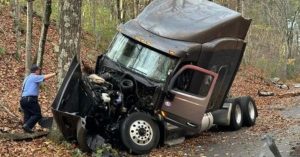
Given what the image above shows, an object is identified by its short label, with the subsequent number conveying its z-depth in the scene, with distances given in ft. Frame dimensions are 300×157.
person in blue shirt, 35.47
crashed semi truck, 33.81
